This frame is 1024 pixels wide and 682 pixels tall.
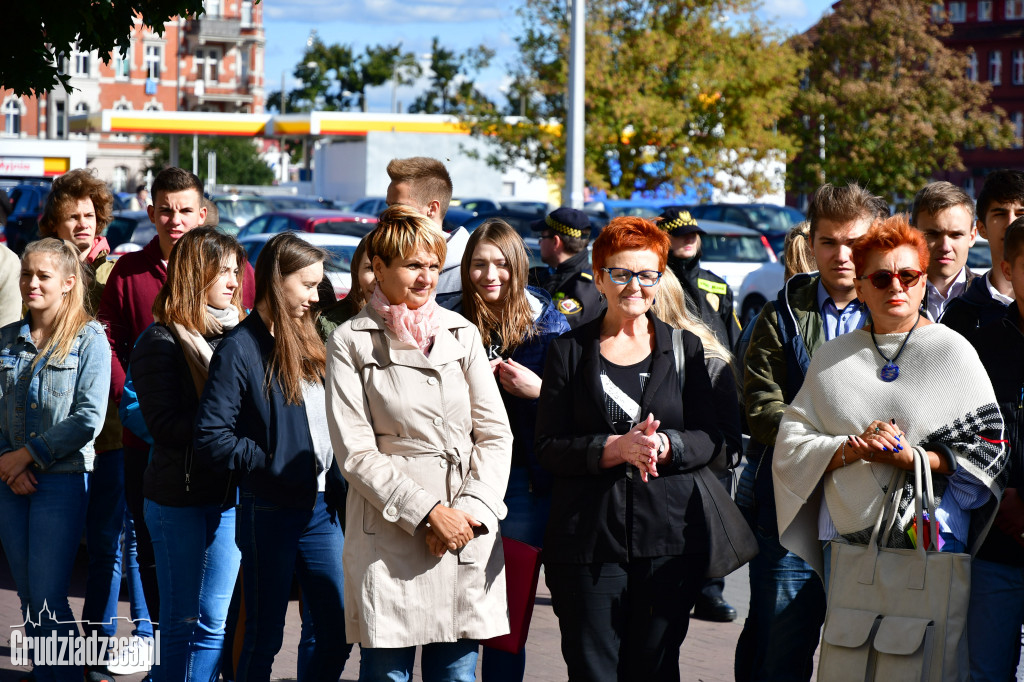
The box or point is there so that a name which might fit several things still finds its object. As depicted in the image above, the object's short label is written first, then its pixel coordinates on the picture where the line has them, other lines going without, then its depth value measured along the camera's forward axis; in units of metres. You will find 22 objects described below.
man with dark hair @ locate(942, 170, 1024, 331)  7.90
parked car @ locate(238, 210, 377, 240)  35.46
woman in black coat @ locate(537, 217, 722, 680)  7.69
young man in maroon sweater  9.87
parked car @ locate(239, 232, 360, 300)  24.21
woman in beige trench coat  7.21
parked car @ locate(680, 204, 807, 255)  56.14
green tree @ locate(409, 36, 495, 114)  187.08
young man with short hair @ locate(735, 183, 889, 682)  8.34
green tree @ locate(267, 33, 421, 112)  184.08
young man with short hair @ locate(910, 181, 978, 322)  9.35
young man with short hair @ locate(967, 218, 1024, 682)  7.19
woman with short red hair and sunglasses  7.06
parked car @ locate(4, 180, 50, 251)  43.50
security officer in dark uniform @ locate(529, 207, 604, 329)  11.86
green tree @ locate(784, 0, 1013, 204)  67.56
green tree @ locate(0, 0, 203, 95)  10.00
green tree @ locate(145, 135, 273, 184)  131.28
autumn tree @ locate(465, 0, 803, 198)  49.20
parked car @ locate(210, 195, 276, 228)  57.69
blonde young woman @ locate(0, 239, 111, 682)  9.25
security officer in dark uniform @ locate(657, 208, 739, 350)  14.06
